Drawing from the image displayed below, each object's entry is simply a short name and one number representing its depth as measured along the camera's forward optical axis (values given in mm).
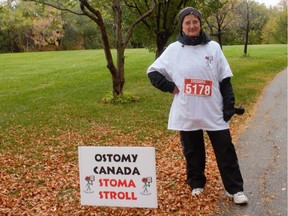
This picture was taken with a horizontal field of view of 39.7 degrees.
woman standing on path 4355
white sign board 3994
